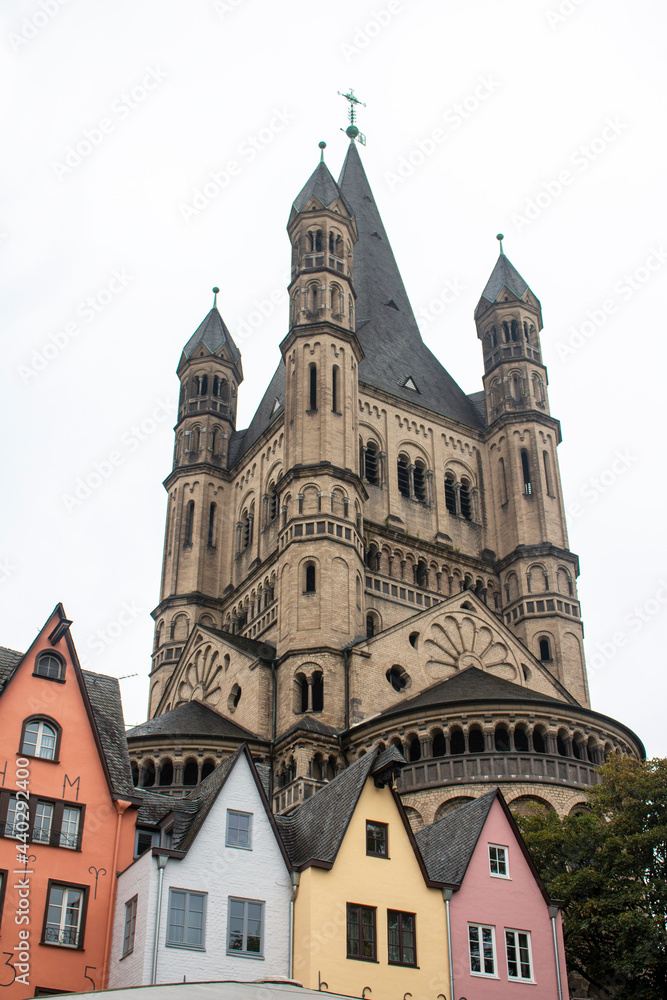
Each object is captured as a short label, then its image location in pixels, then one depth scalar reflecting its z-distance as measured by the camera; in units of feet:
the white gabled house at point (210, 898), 85.10
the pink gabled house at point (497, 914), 93.35
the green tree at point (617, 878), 100.89
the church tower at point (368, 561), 151.02
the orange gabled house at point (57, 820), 86.02
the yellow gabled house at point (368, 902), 88.63
